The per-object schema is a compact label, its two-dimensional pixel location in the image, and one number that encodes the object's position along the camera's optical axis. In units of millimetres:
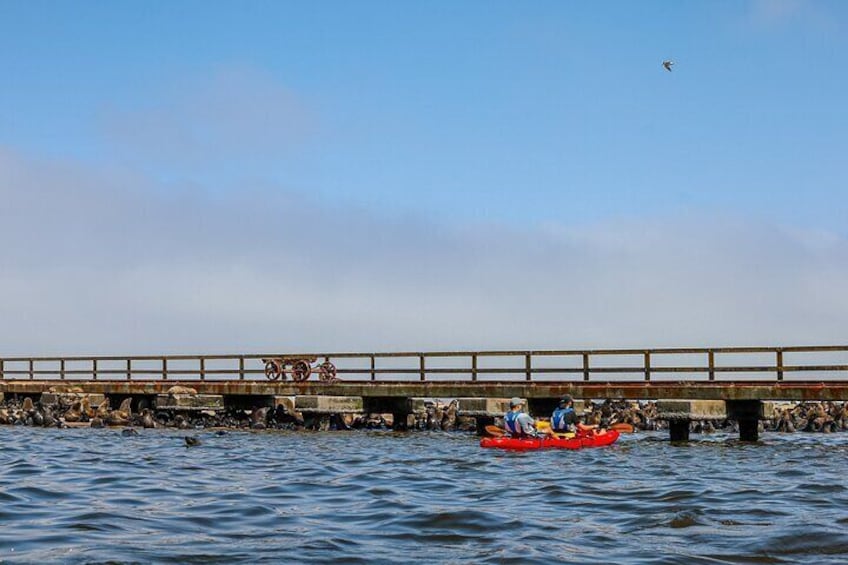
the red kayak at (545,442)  22297
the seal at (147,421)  32688
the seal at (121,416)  33156
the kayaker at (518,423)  22672
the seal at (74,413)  34316
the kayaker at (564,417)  23188
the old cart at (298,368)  33188
